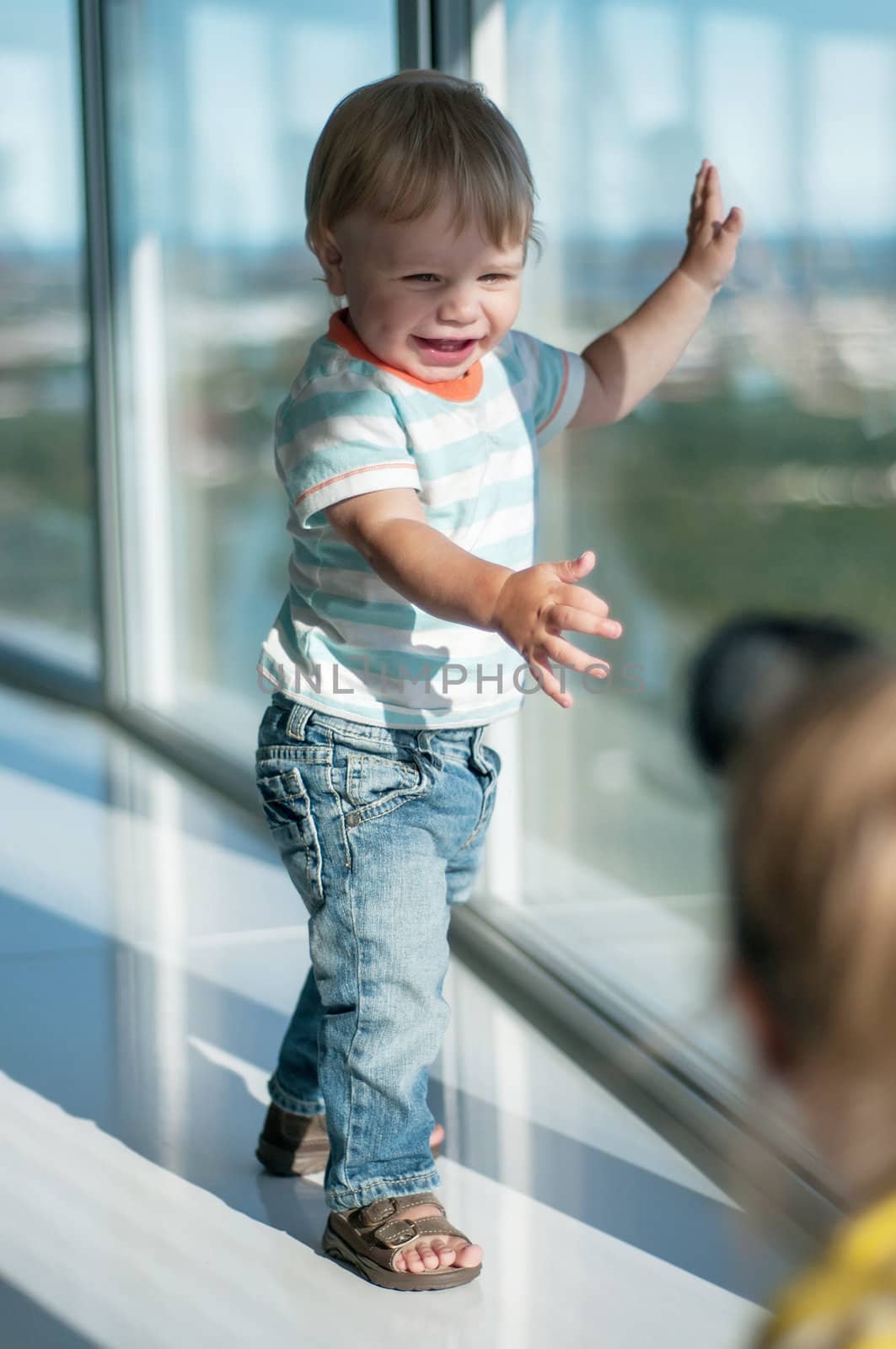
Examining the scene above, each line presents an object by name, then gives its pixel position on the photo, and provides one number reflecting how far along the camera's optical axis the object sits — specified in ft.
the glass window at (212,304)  11.49
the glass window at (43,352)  16.08
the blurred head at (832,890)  4.25
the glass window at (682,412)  7.18
